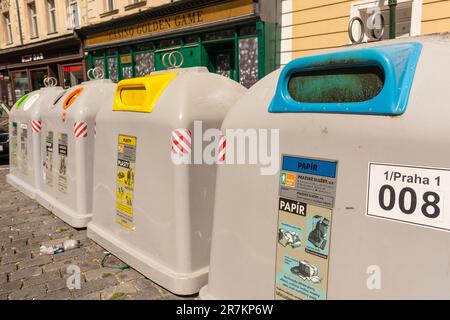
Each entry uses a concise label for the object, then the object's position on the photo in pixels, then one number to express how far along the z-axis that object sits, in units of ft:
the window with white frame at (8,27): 61.98
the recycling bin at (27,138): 17.73
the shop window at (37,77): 55.21
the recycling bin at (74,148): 14.10
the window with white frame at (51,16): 50.37
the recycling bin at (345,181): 4.96
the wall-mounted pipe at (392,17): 14.61
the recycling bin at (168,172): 9.26
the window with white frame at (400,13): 18.04
